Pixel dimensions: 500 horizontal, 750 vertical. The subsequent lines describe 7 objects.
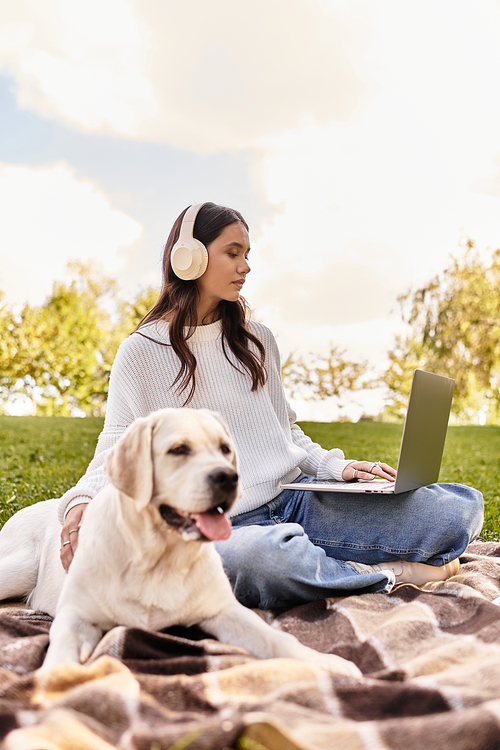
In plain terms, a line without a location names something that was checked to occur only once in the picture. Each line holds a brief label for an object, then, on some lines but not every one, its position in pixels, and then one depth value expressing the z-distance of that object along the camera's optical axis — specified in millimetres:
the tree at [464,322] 18297
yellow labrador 2250
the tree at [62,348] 29281
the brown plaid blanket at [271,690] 1511
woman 3133
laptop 3125
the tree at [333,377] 26219
